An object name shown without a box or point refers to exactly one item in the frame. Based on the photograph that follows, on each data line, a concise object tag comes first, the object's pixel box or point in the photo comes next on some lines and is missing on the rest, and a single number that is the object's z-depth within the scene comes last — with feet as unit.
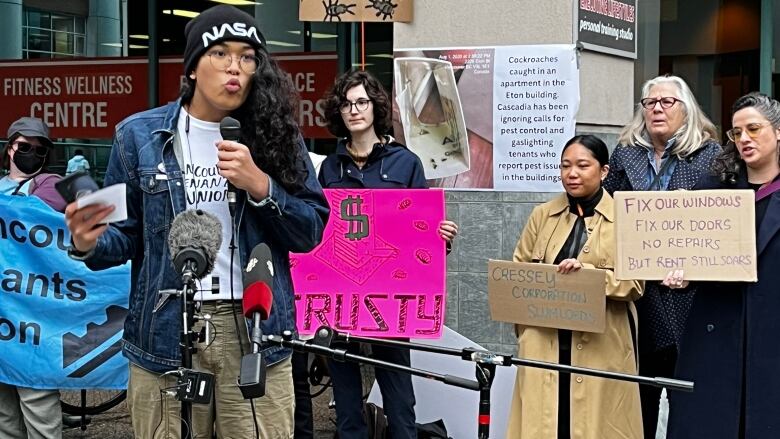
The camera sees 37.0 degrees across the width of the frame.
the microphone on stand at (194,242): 10.83
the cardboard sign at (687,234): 15.19
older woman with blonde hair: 18.58
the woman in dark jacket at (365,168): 20.04
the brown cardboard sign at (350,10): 22.59
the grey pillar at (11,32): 36.47
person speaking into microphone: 12.03
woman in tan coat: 17.89
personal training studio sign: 22.66
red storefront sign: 35.17
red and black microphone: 10.28
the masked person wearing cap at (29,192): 20.53
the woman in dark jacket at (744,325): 15.39
